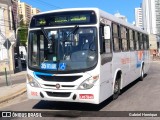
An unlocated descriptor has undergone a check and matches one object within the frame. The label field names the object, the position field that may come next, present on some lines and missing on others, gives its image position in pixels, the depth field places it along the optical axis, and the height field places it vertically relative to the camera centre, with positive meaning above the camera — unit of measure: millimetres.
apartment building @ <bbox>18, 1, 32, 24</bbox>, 113744 +11428
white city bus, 9508 -353
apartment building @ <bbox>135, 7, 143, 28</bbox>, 97938 +7054
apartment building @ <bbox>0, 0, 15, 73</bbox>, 36656 +1905
